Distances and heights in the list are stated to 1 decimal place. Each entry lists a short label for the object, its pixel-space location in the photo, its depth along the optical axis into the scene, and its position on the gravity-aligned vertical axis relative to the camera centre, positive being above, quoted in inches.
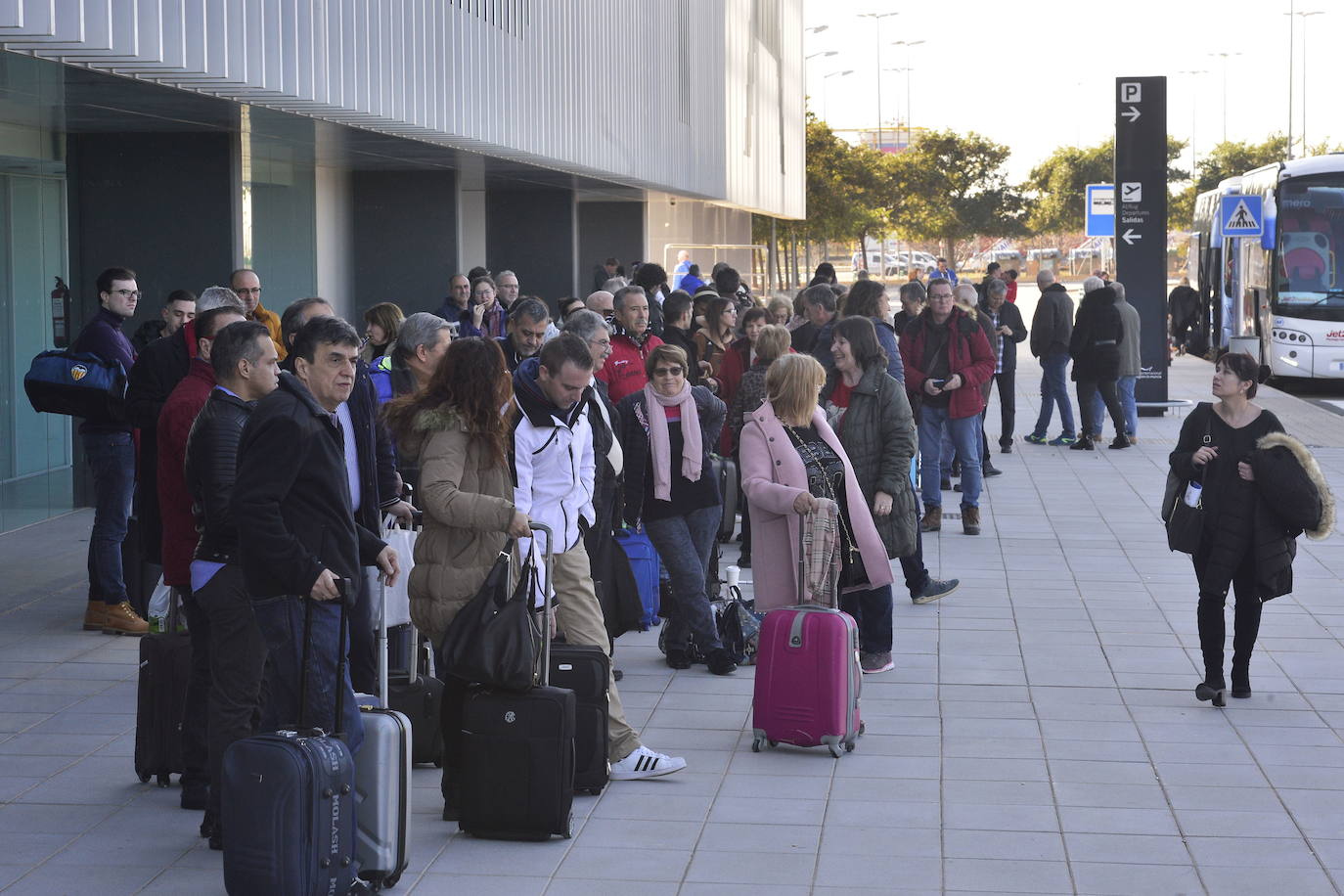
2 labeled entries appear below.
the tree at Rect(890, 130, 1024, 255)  2753.4 +228.7
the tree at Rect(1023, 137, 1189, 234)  2960.1 +255.7
